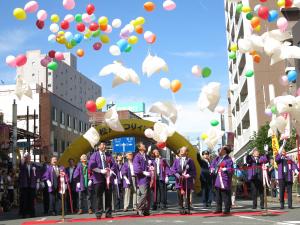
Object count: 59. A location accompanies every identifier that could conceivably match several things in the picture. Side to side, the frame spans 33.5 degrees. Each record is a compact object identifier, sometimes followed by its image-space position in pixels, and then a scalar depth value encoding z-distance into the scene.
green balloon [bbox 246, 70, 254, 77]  9.20
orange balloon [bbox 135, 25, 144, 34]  8.38
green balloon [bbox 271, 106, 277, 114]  8.52
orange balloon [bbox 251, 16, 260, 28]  8.02
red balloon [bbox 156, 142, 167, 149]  9.85
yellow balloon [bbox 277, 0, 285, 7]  7.76
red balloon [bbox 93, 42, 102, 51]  9.16
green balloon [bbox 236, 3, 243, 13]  8.44
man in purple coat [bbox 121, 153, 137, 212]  14.98
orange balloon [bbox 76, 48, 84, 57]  9.16
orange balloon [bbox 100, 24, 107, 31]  8.76
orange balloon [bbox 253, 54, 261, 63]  8.51
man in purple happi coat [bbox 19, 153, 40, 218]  14.55
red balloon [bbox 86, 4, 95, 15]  8.62
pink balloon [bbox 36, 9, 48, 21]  8.83
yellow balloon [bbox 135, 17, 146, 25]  8.34
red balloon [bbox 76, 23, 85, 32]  9.00
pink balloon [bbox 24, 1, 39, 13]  8.38
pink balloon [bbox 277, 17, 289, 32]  7.95
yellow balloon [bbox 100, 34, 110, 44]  9.12
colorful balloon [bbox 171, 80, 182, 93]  8.35
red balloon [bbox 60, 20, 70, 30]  9.04
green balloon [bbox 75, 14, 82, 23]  9.02
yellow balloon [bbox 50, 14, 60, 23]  9.09
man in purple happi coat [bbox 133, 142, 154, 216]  12.87
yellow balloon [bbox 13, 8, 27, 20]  8.33
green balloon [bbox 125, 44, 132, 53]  8.46
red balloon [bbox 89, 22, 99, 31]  8.80
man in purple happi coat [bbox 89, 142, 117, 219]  12.76
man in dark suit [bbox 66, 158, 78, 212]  15.70
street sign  26.91
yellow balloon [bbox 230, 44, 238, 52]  9.00
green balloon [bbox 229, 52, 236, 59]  9.45
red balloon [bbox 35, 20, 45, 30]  8.95
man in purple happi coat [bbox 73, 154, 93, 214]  15.38
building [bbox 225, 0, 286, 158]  38.59
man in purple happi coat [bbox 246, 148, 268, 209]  14.16
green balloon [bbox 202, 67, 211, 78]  8.37
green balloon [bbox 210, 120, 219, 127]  9.29
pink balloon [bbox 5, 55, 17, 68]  8.85
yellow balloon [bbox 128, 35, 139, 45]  8.48
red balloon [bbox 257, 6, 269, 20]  7.82
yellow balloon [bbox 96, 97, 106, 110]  9.08
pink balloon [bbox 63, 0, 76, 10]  8.44
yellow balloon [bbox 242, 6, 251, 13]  8.32
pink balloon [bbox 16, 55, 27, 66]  8.87
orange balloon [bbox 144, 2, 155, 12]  7.93
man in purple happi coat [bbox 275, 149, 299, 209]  14.14
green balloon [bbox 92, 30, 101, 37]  9.07
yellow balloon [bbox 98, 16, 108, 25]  8.74
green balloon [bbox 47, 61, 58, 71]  9.42
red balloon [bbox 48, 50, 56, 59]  9.30
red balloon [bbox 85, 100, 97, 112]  9.01
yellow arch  20.95
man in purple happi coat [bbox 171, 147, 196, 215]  13.03
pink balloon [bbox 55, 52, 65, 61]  9.28
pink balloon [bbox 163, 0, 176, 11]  7.76
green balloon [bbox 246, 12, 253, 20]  8.35
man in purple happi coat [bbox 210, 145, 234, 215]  12.40
